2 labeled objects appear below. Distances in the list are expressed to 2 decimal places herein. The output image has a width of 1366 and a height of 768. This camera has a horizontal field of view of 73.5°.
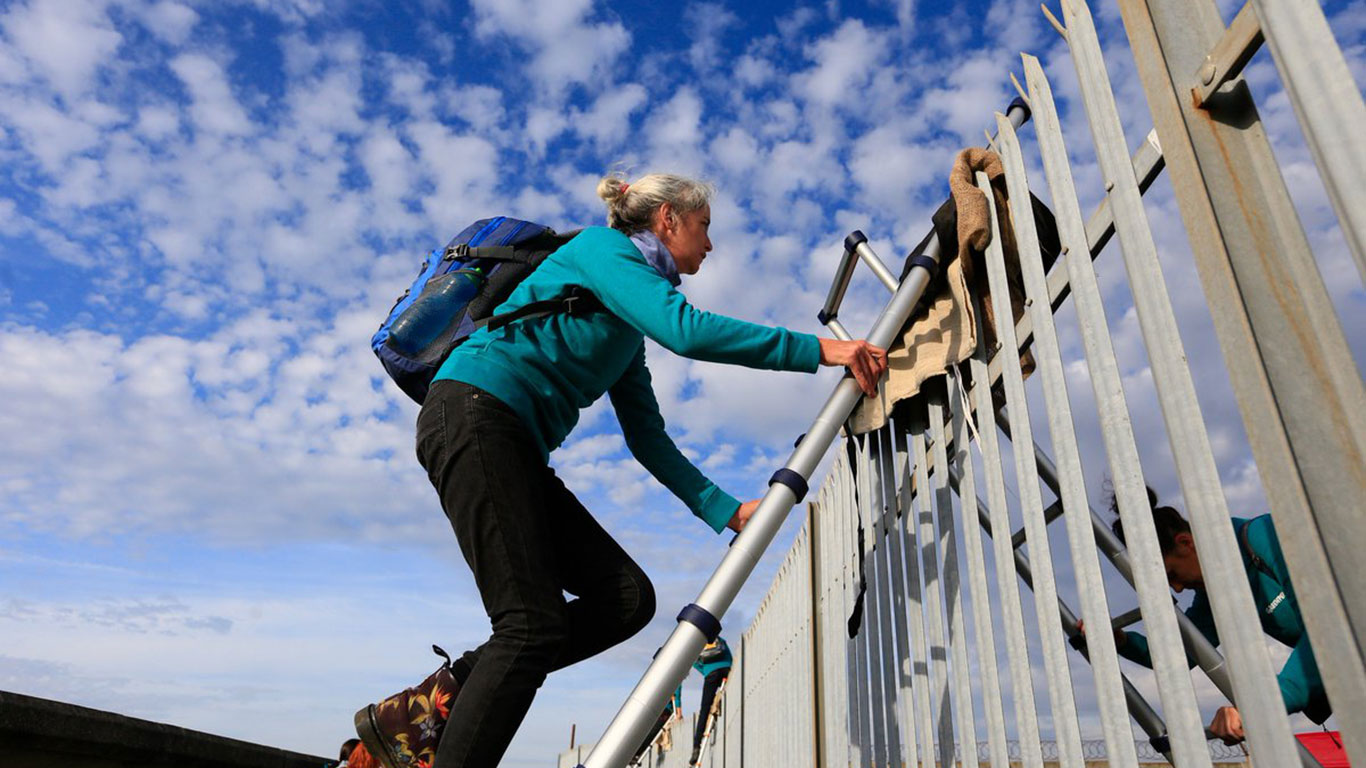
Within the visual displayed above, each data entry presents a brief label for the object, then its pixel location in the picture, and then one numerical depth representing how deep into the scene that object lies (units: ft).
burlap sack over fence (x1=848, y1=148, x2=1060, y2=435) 6.00
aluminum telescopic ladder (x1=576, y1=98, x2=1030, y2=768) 5.54
